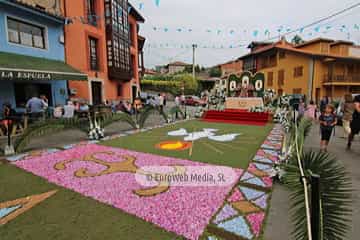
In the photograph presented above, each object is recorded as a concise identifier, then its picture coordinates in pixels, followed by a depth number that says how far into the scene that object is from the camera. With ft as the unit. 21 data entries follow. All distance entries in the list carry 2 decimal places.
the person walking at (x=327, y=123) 16.48
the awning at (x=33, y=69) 23.59
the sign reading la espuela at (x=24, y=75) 22.79
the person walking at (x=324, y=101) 39.59
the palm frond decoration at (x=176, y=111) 37.99
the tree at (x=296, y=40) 116.67
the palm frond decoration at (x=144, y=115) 29.66
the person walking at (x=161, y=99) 49.47
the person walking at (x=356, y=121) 17.07
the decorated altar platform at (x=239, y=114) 35.50
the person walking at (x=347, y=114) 20.98
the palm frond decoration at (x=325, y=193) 3.57
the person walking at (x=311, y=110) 34.41
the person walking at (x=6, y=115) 23.18
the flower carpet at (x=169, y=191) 7.83
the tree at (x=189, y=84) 108.77
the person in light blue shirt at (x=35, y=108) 25.55
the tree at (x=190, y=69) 169.63
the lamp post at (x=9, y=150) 16.74
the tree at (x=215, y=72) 157.07
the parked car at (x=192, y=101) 83.32
